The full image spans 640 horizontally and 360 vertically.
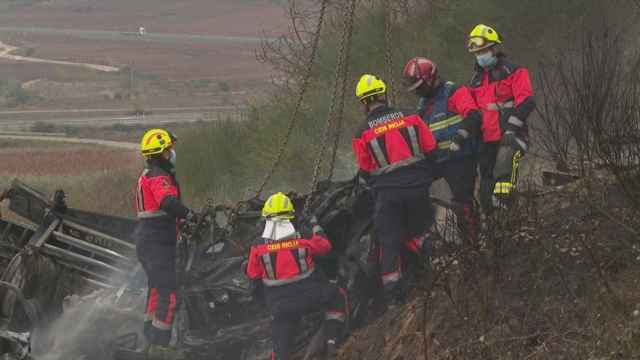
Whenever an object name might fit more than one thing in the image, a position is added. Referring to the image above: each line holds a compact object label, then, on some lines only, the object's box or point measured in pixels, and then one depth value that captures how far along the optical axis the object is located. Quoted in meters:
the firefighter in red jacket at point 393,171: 17.31
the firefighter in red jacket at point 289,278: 17.45
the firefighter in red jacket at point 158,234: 19.80
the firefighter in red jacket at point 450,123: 17.83
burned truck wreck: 18.75
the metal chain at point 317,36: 23.94
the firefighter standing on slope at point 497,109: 17.39
